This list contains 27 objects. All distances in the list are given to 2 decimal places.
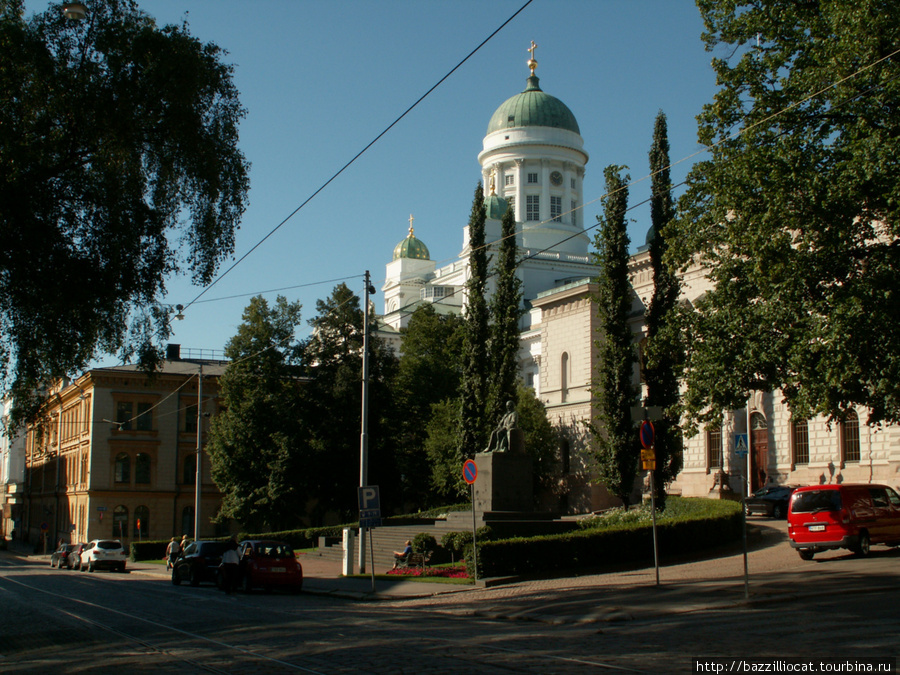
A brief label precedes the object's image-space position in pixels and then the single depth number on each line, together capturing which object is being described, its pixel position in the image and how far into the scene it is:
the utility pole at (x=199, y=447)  39.09
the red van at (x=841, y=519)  20.89
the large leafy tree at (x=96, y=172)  13.51
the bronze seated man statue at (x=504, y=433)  27.89
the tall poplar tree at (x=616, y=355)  36.06
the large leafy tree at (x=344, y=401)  48.03
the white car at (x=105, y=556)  38.09
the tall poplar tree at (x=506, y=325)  42.75
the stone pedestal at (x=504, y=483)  27.36
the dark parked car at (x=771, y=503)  34.16
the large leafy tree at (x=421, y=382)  49.84
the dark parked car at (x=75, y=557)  40.97
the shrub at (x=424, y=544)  25.98
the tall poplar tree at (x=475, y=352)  42.91
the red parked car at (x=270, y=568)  22.83
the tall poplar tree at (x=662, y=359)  35.81
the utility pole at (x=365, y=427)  26.77
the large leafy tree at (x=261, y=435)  47.62
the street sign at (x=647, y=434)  18.12
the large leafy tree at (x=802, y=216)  19.05
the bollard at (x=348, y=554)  26.62
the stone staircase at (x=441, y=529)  26.41
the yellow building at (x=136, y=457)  59.47
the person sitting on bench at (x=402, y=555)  25.39
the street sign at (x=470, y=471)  21.02
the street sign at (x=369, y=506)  22.06
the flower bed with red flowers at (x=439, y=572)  23.47
